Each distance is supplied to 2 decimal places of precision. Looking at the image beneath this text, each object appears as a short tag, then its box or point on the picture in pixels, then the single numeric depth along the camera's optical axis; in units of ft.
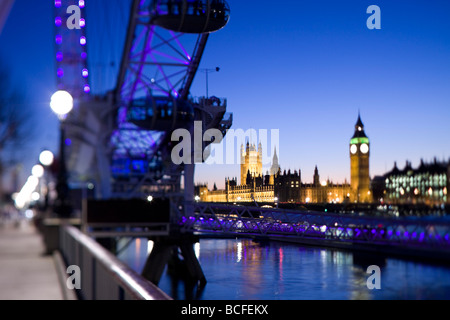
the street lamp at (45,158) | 114.32
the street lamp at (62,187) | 62.90
